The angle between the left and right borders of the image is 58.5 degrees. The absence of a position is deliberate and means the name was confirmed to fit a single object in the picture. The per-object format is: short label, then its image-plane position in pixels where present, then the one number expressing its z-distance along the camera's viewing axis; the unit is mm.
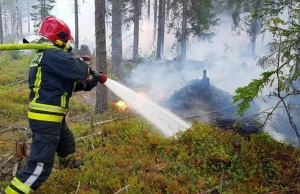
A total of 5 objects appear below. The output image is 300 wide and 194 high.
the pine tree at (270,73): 4723
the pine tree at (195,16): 20578
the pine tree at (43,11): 30031
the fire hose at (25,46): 3304
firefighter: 3816
